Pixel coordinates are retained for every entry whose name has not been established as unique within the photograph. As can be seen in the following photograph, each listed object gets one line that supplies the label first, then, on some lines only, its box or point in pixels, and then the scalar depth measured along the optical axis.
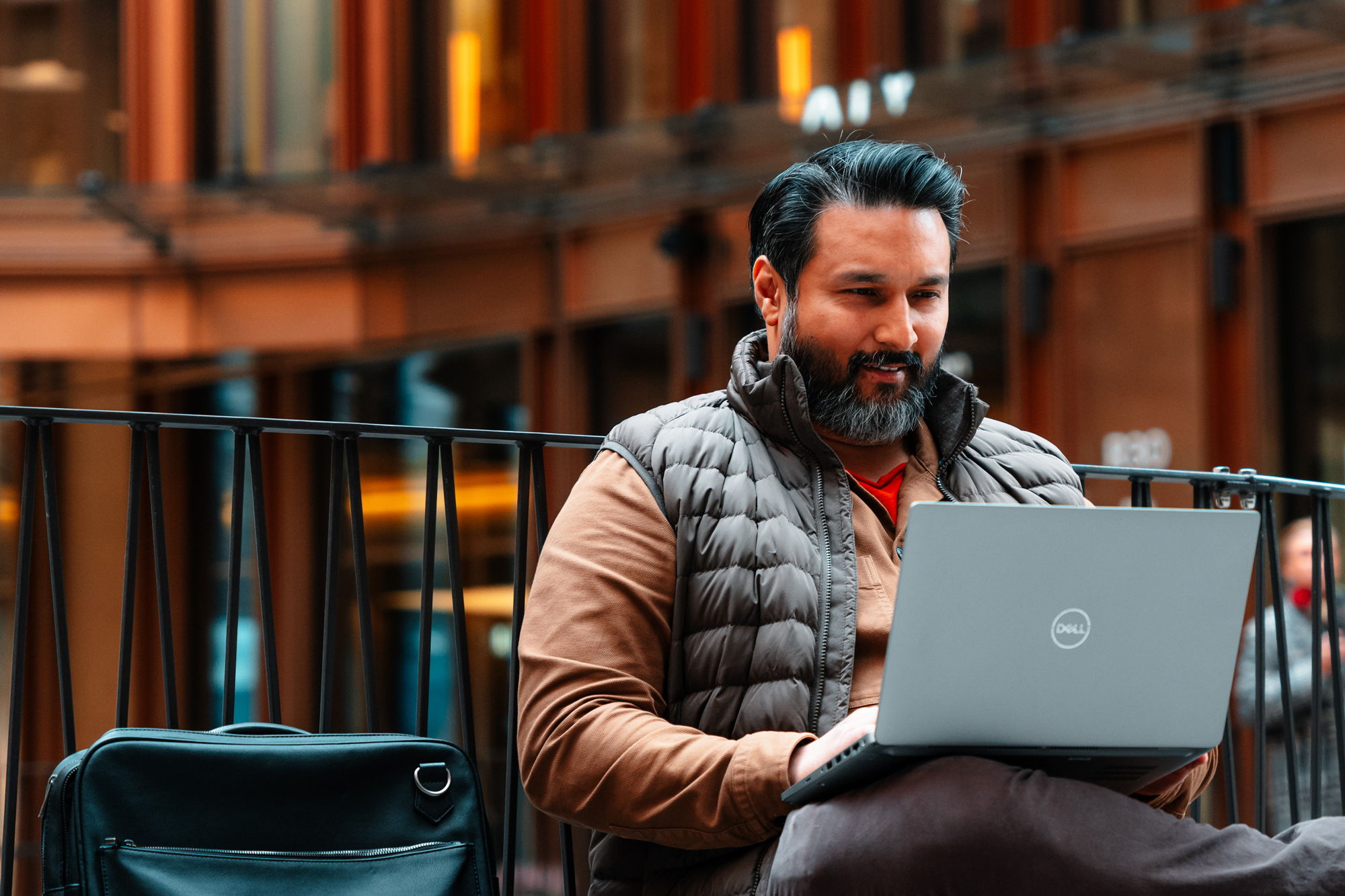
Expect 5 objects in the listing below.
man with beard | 3.72
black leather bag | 4.31
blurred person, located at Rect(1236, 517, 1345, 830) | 9.45
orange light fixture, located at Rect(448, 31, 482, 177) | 21.46
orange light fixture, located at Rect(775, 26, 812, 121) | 18.40
